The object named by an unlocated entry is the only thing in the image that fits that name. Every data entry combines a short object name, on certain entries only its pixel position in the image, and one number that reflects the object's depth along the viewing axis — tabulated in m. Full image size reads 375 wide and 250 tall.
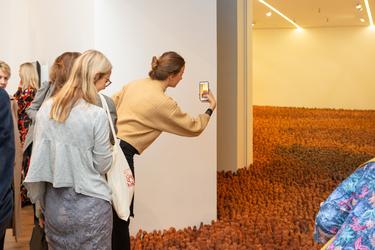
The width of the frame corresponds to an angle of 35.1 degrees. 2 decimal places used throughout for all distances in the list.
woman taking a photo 4.11
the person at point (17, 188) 3.86
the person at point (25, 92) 6.27
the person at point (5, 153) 2.60
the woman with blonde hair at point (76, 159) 2.95
